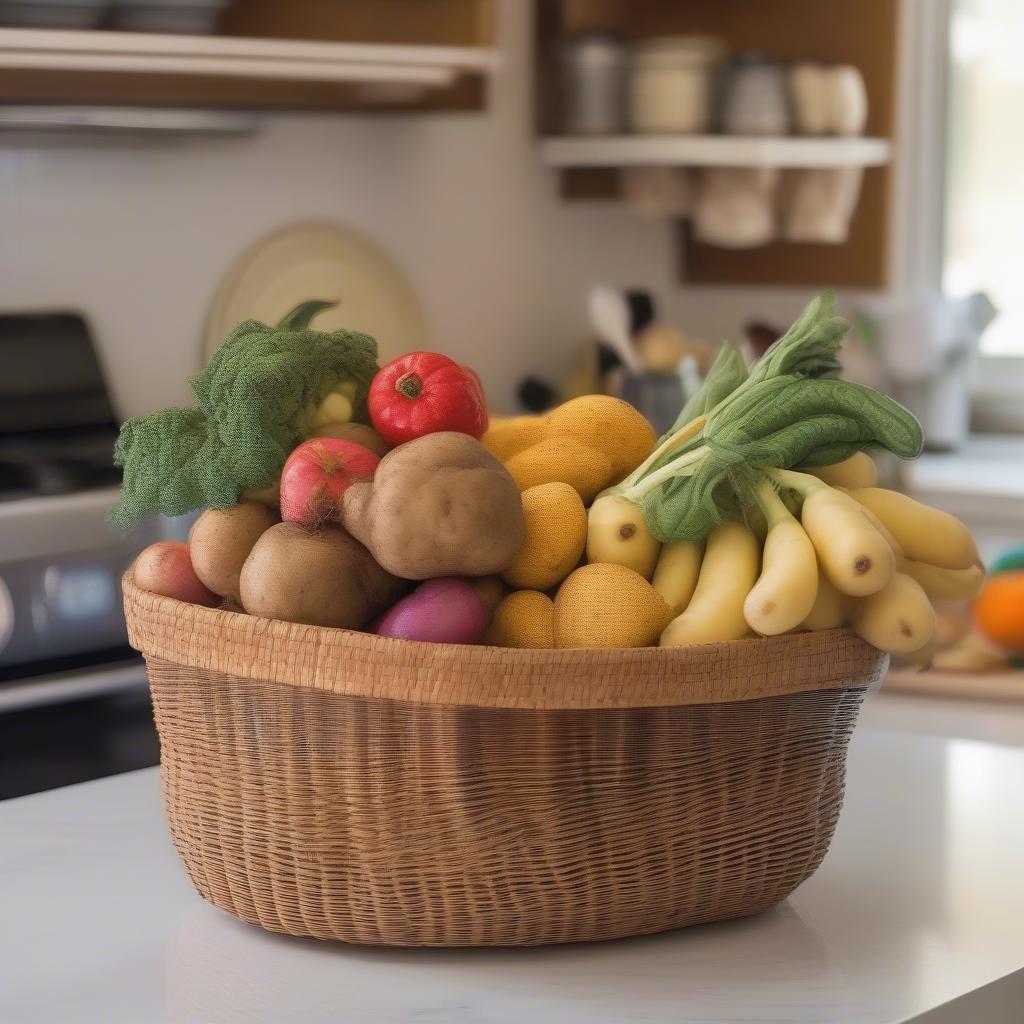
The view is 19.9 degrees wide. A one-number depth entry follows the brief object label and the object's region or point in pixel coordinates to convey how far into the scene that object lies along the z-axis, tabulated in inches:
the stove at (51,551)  117.5
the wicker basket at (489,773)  62.9
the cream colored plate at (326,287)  149.1
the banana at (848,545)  64.1
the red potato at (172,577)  67.2
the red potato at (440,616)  63.7
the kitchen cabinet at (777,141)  165.8
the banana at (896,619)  65.1
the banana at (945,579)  69.2
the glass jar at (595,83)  169.0
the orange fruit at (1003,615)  111.9
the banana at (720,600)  64.9
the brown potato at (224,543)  66.4
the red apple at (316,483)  65.2
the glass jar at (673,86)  166.2
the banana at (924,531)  68.5
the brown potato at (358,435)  67.6
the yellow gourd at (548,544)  66.3
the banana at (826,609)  65.1
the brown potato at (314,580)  64.1
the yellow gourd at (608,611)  64.4
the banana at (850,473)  68.9
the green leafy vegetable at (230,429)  66.6
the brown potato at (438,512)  64.0
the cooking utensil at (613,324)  174.0
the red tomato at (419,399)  67.3
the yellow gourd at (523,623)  65.2
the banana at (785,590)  63.6
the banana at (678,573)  66.8
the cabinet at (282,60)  115.4
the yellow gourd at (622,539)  66.9
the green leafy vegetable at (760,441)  66.2
